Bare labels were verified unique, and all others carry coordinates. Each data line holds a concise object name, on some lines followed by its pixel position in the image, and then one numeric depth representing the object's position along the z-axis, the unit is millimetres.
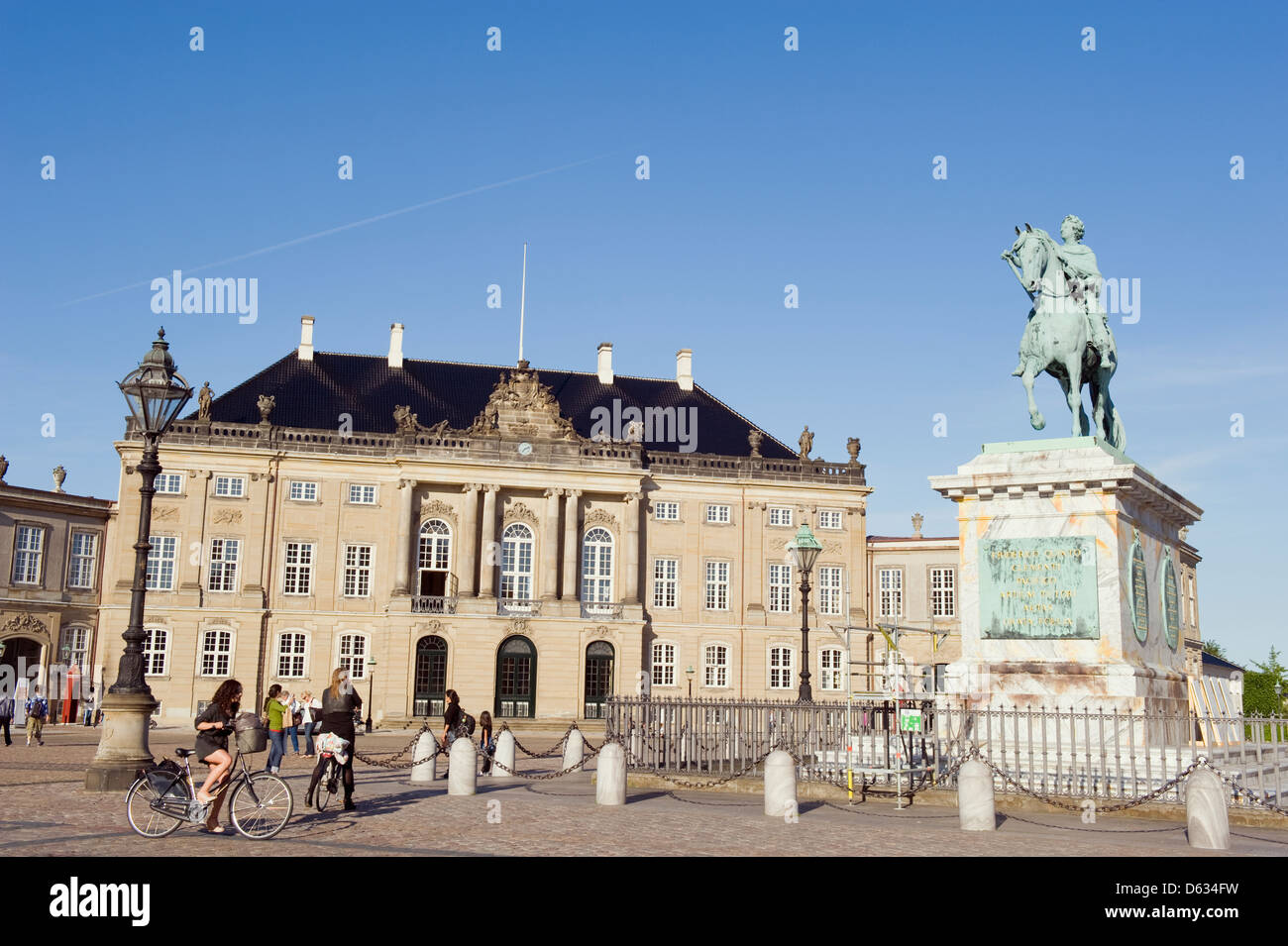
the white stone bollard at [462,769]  18109
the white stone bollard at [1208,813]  12594
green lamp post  24703
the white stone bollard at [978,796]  14133
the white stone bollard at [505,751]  22469
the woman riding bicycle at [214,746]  12438
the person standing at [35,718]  31500
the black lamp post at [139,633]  15805
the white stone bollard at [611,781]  17047
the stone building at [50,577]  49875
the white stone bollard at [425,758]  20531
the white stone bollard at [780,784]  15508
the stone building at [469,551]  51188
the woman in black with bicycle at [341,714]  14859
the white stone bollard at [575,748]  24797
